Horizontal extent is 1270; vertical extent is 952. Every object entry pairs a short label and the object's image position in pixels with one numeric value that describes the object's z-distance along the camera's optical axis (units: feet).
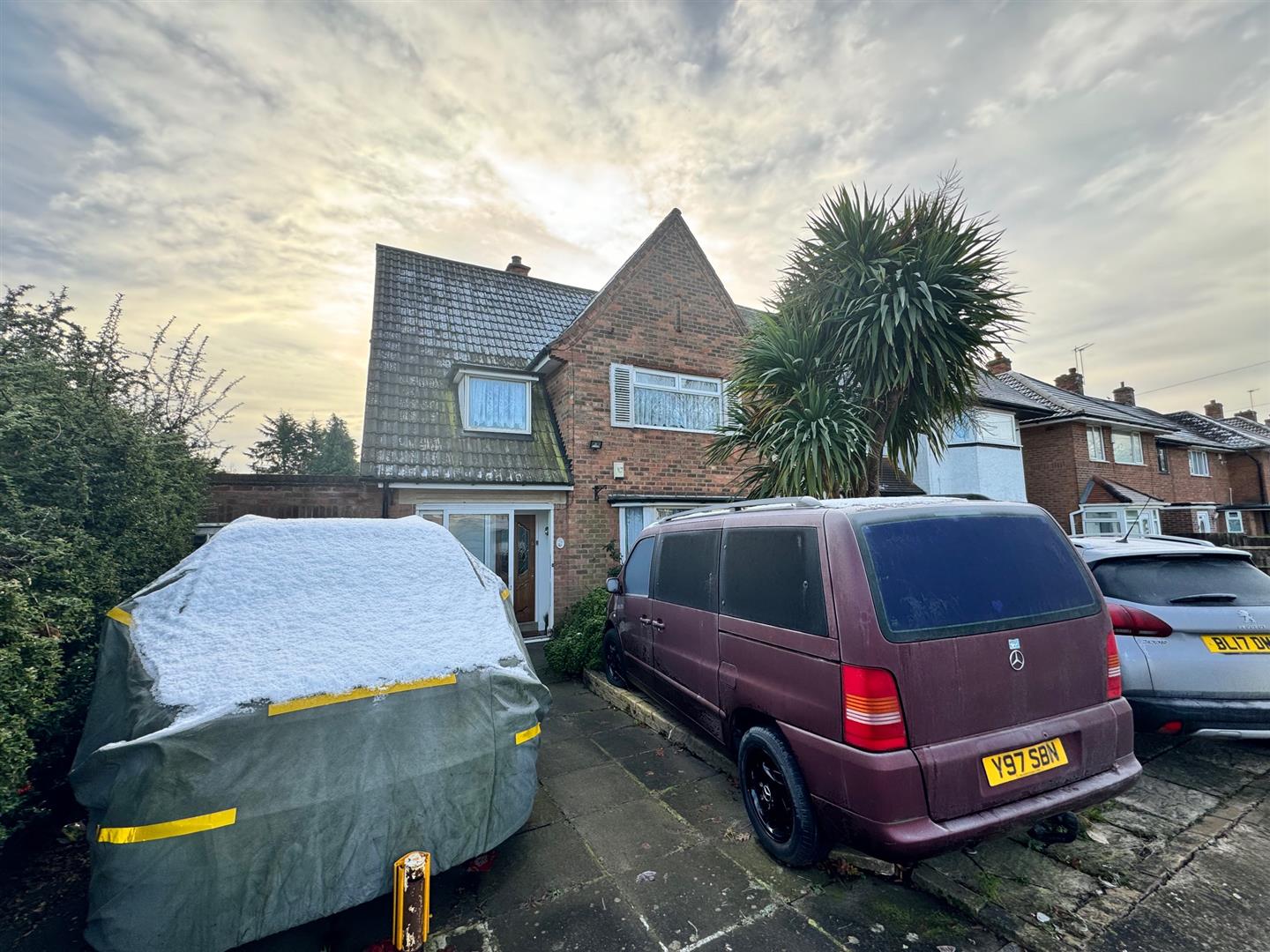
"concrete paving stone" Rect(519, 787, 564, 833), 10.69
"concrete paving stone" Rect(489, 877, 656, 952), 7.32
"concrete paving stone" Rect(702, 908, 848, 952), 7.11
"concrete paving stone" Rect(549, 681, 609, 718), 18.03
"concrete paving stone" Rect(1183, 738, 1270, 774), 11.85
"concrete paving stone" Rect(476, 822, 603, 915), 8.41
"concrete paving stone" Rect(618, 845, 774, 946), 7.61
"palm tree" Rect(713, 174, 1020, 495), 18.06
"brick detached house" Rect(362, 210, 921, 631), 27.73
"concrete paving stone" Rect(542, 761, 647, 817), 11.45
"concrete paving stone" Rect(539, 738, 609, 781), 13.29
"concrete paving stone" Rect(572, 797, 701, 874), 9.41
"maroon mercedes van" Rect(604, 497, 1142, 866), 7.20
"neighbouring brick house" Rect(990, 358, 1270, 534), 56.75
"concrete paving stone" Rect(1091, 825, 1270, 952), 6.83
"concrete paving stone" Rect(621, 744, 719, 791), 12.48
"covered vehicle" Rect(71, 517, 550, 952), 6.13
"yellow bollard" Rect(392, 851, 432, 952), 6.84
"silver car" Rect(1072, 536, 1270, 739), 10.60
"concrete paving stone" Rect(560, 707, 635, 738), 15.92
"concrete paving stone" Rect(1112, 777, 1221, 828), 9.93
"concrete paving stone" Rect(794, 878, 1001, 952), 7.11
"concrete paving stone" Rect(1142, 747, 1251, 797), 10.98
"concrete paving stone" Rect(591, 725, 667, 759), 14.35
